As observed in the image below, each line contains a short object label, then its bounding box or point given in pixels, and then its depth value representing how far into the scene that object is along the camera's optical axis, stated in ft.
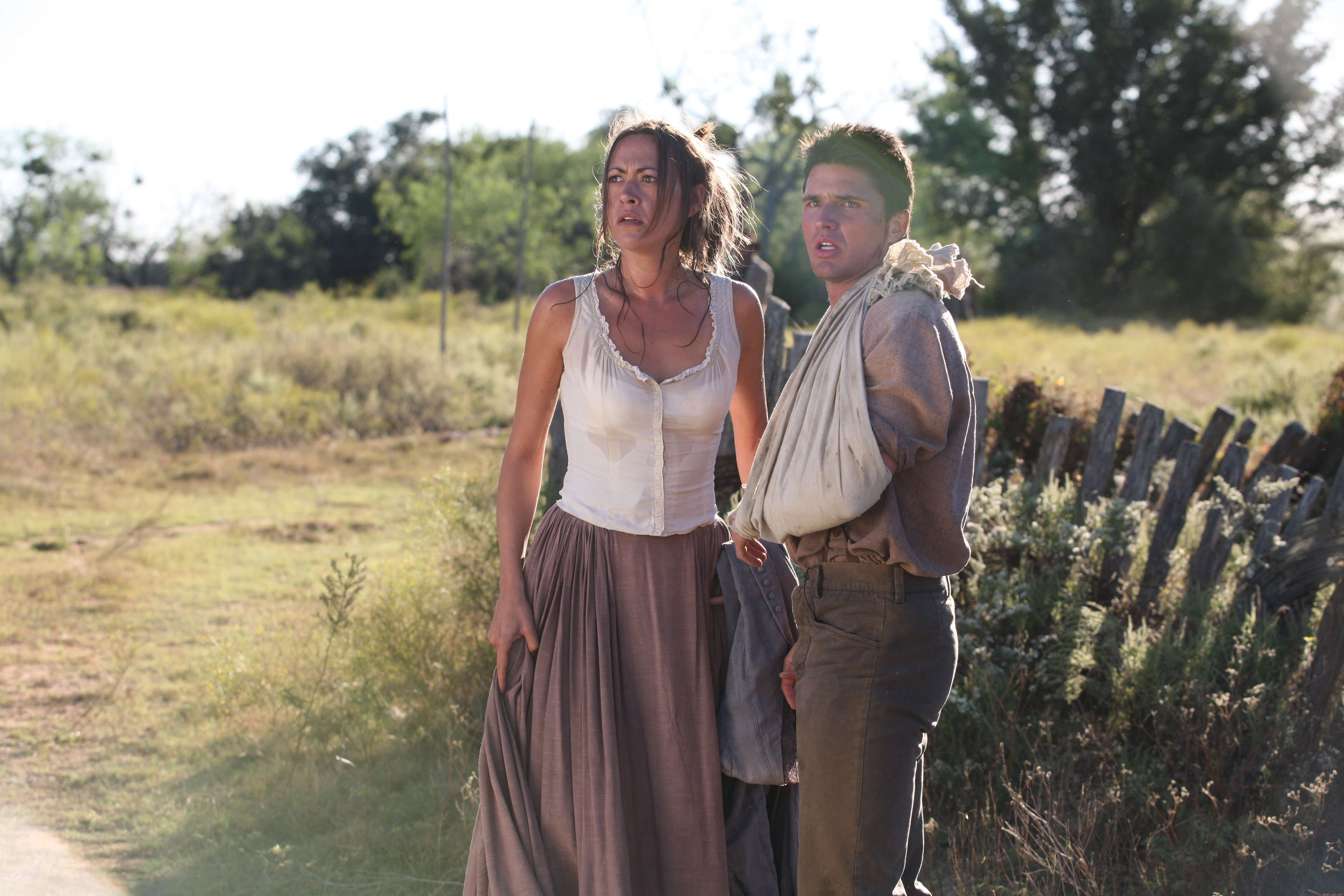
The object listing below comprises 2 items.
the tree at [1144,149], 98.17
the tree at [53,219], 113.80
